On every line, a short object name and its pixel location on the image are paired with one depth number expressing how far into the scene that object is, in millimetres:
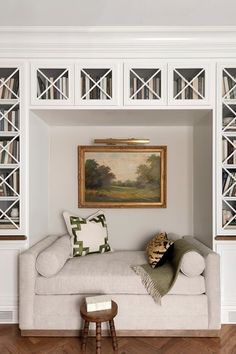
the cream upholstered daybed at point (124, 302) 2342
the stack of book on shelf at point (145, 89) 2637
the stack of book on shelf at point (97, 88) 2639
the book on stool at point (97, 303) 2078
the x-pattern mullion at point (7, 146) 2613
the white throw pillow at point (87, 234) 2939
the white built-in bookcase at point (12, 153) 2602
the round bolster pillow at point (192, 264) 2326
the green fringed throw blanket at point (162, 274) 2309
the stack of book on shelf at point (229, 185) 2645
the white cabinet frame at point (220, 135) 2609
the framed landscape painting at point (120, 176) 3324
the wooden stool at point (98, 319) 1994
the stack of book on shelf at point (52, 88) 2635
